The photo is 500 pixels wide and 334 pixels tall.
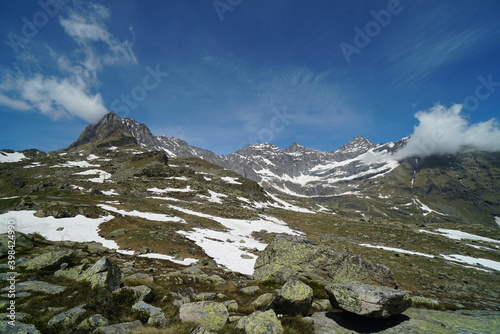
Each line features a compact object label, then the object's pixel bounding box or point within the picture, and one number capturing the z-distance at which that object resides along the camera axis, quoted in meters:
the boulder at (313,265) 19.52
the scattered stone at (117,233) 39.79
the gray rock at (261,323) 8.85
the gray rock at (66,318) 9.10
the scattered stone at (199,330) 8.25
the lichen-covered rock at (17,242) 20.39
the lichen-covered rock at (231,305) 12.45
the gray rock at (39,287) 12.51
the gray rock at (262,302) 12.52
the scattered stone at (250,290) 15.95
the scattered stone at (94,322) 9.05
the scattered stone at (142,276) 17.27
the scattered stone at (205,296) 14.16
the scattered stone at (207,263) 28.99
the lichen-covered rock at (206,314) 9.84
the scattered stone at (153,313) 10.04
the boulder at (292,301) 11.22
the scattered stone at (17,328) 7.66
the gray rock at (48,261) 16.64
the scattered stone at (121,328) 8.66
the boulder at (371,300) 10.02
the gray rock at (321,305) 13.10
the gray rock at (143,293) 12.81
